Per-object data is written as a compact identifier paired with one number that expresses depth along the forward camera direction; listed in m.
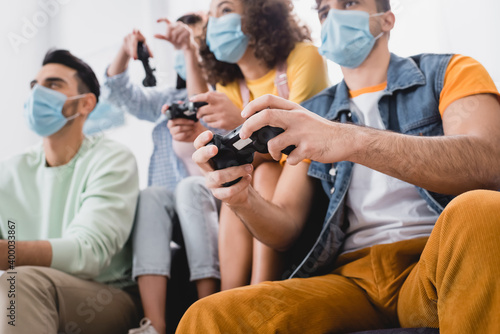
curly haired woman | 1.19
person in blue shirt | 1.18
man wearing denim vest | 0.60
